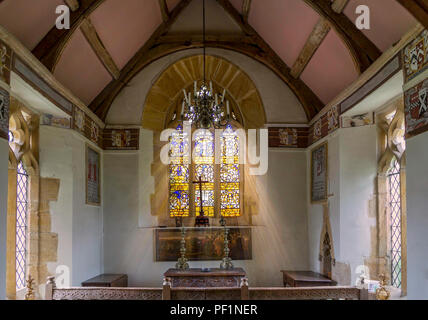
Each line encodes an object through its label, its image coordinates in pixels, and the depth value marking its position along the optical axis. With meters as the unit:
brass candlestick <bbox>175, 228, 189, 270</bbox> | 7.54
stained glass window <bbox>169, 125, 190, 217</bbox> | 8.99
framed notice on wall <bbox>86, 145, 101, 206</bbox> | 7.52
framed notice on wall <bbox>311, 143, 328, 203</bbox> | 7.38
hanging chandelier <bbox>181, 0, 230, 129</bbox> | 5.95
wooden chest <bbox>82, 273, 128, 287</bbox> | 7.04
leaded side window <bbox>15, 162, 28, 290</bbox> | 6.27
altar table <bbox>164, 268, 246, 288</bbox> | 6.24
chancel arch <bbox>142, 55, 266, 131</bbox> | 8.66
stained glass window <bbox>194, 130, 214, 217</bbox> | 9.01
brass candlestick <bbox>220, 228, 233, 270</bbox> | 7.59
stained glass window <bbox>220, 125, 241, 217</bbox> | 8.98
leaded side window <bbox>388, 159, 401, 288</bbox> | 6.29
